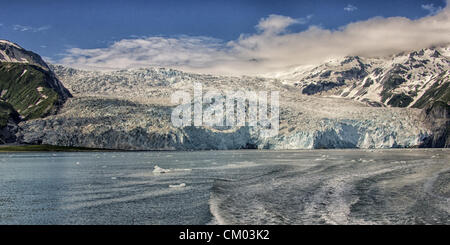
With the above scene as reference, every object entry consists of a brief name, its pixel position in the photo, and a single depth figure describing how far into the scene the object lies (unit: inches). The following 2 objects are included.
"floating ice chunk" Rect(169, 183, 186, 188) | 1173.7
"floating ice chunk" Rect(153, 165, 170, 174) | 1641.2
